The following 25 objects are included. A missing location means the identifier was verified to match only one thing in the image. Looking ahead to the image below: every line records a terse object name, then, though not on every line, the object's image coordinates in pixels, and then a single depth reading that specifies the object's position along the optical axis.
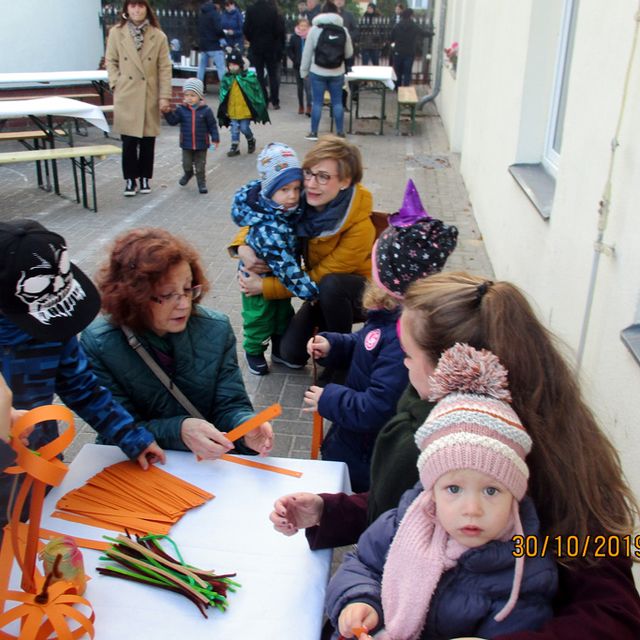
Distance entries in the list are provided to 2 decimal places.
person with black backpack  10.96
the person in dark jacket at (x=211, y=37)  13.19
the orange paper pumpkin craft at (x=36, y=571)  1.44
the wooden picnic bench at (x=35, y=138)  8.52
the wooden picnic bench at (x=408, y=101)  12.32
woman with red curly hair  2.34
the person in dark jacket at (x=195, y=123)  8.10
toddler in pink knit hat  1.31
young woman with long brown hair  1.38
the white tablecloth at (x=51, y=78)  9.52
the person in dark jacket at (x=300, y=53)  14.04
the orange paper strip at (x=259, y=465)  2.12
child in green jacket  9.73
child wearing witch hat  2.46
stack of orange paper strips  1.86
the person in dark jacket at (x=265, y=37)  13.20
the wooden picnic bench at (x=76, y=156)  7.51
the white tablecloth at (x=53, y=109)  7.71
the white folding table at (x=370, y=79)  12.24
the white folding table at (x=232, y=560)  1.55
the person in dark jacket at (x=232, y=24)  13.27
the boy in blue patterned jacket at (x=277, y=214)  3.76
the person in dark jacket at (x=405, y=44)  16.19
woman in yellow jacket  3.73
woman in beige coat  7.74
